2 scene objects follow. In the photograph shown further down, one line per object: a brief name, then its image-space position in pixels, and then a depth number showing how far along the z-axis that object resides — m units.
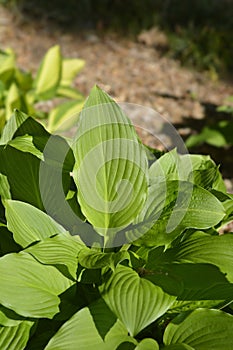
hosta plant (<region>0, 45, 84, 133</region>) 1.96
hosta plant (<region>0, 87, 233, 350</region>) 1.36
